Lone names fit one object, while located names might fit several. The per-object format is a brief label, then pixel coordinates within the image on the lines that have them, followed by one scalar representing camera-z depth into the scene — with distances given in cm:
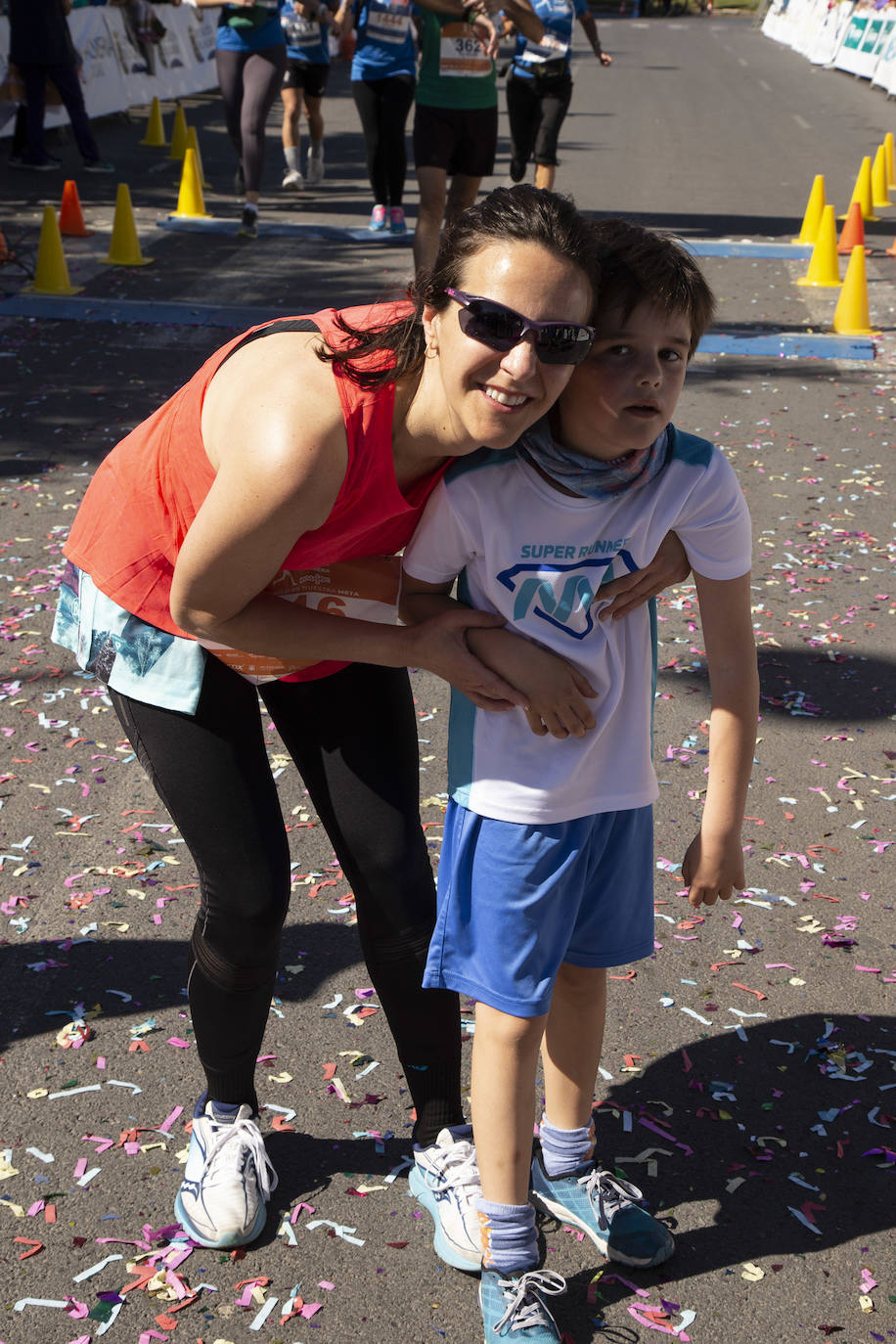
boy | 208
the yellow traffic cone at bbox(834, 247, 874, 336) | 952
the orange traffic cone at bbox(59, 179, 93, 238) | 1156
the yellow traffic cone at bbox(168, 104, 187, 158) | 1569
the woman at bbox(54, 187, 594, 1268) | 200
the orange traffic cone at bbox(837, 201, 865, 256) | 1166
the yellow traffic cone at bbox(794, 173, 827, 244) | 1235
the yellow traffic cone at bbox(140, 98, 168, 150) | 1691
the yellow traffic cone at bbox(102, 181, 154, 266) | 1082
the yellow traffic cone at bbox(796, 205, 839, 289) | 1088
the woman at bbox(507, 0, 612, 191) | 1103
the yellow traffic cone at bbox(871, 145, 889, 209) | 1480
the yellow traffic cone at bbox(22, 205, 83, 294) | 996
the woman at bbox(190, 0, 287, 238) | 1070
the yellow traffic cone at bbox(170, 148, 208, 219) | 1239
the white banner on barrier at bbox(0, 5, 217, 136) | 1703
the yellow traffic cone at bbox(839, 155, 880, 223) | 1243
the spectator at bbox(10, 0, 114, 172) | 1345
